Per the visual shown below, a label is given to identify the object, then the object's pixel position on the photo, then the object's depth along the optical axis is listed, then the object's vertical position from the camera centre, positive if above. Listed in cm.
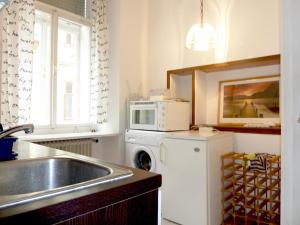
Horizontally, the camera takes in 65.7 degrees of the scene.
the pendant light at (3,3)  126 +61
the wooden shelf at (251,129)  236 -17
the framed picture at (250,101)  249 +15
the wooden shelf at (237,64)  239 +55
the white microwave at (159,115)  268 -3
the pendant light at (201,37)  265 +88
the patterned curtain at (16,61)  242 +55
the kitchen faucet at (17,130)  101 -8
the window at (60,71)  298 +58
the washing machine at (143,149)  268 -44
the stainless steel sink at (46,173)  96 -27
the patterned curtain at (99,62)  330 +72
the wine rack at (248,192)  214 -76
